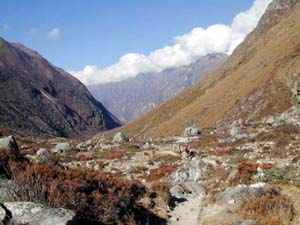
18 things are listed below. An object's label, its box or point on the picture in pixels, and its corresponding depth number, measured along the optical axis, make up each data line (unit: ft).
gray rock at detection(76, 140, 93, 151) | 192.94
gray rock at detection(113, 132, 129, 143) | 238.44
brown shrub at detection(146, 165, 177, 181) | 104.74
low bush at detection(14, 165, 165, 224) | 49.90
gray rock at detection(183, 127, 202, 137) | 226.58
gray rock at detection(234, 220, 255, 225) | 51.87
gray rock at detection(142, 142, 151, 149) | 182.52
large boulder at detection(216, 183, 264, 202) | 64.13
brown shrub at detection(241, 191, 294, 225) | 52.75
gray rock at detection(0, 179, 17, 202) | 47.43
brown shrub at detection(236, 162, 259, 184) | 79.41
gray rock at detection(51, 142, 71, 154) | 181.83
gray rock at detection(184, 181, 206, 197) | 81.29
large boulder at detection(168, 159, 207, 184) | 96.43
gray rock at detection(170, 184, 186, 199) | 80.28
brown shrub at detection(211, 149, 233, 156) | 131.23
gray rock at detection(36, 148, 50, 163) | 83.05
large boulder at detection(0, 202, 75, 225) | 42.42
